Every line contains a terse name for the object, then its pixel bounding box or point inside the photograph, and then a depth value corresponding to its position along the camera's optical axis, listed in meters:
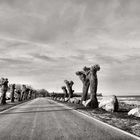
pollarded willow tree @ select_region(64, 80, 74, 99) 63.62
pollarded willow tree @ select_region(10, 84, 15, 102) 59.47
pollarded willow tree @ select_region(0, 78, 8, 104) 44.17
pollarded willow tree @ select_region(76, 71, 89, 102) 38.94
